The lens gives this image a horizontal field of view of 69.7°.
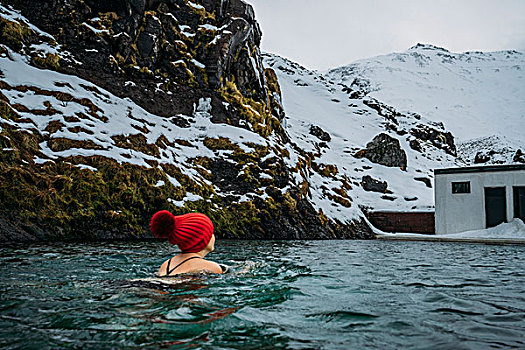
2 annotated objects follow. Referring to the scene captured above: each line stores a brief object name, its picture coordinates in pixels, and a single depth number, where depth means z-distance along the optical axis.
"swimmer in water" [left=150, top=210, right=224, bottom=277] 4.25
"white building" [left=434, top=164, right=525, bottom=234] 20.81
